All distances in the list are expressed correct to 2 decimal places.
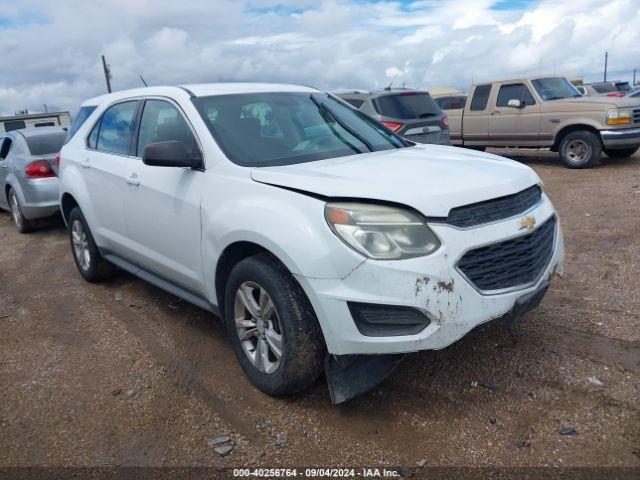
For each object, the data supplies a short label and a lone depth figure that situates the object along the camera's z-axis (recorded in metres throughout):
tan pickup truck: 10.06
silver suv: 9.10
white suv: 2.66
